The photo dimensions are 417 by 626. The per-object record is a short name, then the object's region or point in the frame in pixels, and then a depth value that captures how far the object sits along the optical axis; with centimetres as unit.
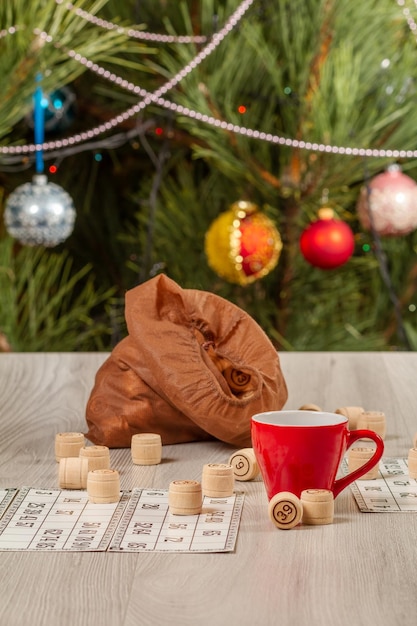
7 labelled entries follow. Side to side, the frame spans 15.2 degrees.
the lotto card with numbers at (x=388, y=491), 117
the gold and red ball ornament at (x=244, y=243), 252
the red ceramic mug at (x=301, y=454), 115
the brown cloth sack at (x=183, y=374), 134
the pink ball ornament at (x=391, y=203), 256
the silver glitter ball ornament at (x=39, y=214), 249
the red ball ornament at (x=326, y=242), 251
